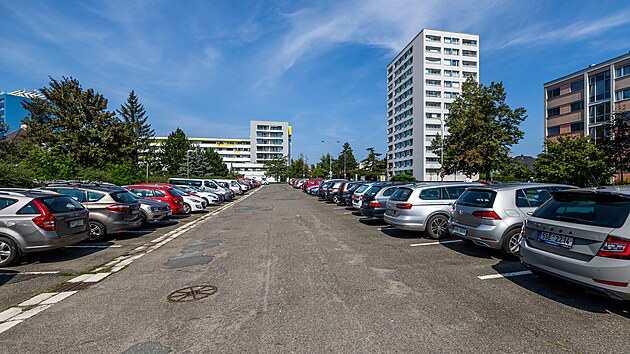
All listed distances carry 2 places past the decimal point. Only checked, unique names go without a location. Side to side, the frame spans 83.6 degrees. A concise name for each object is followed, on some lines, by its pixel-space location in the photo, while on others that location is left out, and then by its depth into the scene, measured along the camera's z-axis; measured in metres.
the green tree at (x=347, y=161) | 106.08
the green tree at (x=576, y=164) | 21.41
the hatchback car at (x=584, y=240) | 3.99
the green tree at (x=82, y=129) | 32.66
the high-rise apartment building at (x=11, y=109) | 92.46
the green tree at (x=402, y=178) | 53.79
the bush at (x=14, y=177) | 15.28
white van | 28.90
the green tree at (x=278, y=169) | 117.88
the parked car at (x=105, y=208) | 9.84
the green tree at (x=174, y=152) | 75.81
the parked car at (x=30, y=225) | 6.99
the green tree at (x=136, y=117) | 67.38
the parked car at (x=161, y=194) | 15.47
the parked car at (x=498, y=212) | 6.88
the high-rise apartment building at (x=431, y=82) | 74.00
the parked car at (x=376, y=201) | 12.69
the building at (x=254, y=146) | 134.62
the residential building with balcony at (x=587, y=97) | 45.34
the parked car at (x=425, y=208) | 9.67
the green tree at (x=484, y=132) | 37.88
